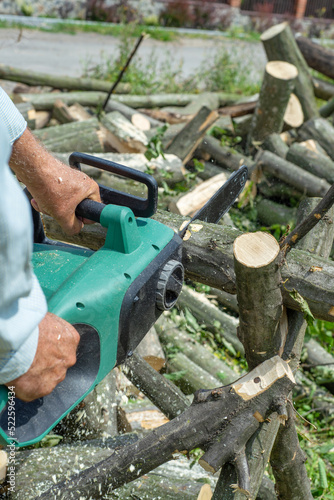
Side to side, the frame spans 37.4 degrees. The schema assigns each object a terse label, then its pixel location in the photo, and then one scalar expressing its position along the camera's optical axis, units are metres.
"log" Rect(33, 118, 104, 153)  4.70
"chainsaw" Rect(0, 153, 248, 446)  1.60
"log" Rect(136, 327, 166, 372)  2.96
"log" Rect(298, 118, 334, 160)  5.22
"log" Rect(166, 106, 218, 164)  4.66
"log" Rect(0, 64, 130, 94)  6.68
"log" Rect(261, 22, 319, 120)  5.68
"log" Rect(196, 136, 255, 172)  4.84
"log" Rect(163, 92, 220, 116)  6.16
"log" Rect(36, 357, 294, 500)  1.73
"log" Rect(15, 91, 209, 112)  5.81
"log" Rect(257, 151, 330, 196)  4.55
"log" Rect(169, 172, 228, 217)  3.98
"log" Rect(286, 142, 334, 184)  4.68
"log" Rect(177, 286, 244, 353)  3.53
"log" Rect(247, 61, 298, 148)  4.98
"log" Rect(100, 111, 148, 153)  4.74
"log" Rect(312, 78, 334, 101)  6.45
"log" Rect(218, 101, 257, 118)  6.02
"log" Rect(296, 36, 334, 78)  6.47
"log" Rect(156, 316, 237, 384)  3.11
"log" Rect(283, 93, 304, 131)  5.52
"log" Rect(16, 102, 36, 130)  5.31
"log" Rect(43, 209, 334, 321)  1.98
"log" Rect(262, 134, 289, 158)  5.03
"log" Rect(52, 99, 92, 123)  5.58
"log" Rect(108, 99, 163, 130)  5.49
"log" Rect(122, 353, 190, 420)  2.29
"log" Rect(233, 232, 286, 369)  1.61
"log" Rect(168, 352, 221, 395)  2.97
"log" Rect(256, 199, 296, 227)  4.65
